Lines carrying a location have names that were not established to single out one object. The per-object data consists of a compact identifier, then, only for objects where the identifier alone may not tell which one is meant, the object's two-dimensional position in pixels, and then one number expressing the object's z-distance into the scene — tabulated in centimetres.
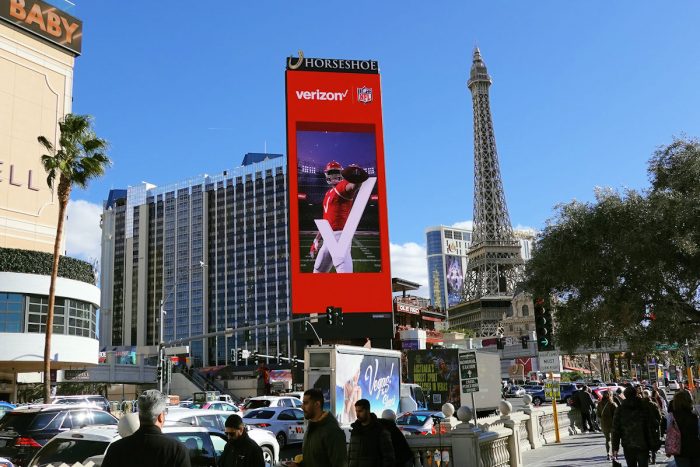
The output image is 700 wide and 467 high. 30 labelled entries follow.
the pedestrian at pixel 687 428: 977
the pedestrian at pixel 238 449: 803
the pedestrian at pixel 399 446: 865
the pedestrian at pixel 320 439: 660
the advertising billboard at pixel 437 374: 3703
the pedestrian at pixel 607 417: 1764
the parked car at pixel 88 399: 2547
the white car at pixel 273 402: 2944
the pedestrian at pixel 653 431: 1171
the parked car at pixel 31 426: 1498
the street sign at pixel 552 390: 2325
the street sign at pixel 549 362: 2284
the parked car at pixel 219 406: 2928
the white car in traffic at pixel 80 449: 1013
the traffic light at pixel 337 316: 3659
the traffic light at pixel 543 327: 1758
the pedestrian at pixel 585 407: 2706
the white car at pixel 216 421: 1500
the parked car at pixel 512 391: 6451
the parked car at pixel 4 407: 2368
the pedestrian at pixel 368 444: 812
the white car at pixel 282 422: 2442
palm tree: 3281
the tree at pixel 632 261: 1525
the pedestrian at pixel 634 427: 1173
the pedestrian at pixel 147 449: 496
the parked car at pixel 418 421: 2111
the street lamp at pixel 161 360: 3783
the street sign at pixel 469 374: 1650
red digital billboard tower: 7394
